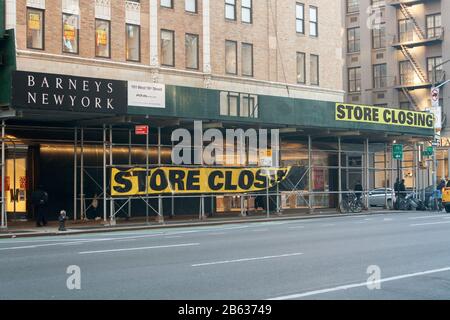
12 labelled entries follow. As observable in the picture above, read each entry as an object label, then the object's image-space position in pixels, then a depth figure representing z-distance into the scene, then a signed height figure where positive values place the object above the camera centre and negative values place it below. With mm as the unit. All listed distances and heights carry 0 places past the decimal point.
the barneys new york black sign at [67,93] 24516 +2723
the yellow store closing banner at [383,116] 36219 +2781
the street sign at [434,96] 42562 +4174
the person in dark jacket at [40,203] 27531 -1046
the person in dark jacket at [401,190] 41781 -1066
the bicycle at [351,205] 38638 -1710
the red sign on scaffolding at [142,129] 28383 +1648
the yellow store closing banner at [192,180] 29109 -303
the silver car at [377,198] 47681 -1709
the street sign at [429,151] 41562 +1053
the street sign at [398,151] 39706 +1023
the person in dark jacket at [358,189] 40391 -990
